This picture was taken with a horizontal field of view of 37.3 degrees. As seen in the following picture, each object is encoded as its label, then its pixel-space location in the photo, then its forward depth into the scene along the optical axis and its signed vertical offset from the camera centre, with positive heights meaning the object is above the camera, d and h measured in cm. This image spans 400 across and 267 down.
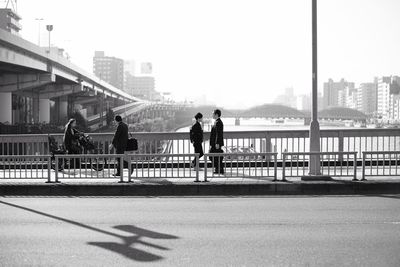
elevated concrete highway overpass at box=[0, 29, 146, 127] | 4086 +448
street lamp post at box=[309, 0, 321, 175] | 1479 +41
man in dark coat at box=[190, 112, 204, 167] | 1688 -24
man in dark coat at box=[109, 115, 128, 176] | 1647 -29
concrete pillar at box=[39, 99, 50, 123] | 7219 +205
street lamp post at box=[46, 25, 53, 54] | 7262 +1216
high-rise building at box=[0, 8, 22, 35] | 15288 +2842
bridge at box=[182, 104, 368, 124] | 14488 +382
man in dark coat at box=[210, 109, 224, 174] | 1622 -27
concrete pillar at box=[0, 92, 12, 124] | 5109 +171
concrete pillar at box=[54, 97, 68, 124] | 8525 +258
